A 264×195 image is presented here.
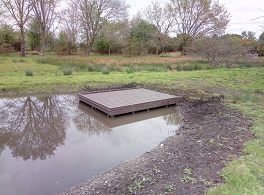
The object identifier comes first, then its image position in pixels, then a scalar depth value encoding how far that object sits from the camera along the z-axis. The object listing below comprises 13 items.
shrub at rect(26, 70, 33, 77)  10.12
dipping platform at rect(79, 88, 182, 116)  5.79
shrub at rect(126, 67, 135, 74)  11.56
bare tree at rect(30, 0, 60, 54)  20.00
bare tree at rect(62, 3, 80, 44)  22.92
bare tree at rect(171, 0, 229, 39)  22.12
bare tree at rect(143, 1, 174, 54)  24.10
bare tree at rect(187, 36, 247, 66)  14.02
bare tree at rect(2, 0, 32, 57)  17.87
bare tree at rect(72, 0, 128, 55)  21.19
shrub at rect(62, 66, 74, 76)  10.49
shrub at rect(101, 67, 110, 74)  11.09
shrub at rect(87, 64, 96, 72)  11.88
